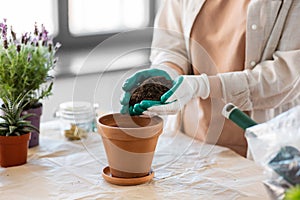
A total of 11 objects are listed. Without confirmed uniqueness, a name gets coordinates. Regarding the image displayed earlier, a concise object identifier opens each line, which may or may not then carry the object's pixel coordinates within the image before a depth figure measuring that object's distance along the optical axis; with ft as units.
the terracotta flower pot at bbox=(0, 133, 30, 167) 5.20
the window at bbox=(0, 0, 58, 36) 8.99
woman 5.31
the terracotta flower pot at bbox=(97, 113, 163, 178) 4.77
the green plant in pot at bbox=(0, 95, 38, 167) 5.20
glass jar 5.64
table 4.73
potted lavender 5.22
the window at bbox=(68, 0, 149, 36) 9.76
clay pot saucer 4.84
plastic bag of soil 3.73
